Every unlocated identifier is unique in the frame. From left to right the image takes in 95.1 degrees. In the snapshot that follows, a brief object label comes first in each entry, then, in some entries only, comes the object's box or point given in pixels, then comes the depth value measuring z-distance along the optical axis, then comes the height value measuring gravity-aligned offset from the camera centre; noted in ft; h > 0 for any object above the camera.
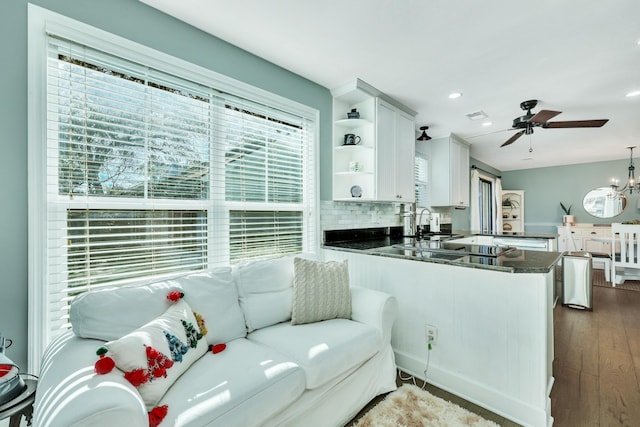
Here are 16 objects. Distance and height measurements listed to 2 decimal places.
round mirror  21.57 +0.90
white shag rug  5.50 -3.92
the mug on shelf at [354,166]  10.09 +1.68
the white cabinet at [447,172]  14.76 +2.20
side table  3.48 -2.33
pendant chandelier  20.00 +2.25
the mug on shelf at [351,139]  10.09 +2.62
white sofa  3.24 -2.33
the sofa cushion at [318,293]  6.37 -1.74
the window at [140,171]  5.10 +0.96
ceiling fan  9.76 +3.21
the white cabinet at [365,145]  10.03 +2.43
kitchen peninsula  5.53 -2.28
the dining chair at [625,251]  15.03 -1.94
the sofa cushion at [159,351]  3.69 -1.90
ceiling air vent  11.82 +4.11
